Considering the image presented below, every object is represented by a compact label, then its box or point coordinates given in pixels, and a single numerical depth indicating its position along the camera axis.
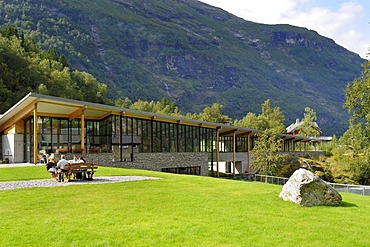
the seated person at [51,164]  19.37
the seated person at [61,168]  16.69
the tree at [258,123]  86.50
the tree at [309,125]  90.38
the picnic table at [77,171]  16.73
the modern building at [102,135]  28.78
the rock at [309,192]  12.45
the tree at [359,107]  32.44
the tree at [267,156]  42.59
